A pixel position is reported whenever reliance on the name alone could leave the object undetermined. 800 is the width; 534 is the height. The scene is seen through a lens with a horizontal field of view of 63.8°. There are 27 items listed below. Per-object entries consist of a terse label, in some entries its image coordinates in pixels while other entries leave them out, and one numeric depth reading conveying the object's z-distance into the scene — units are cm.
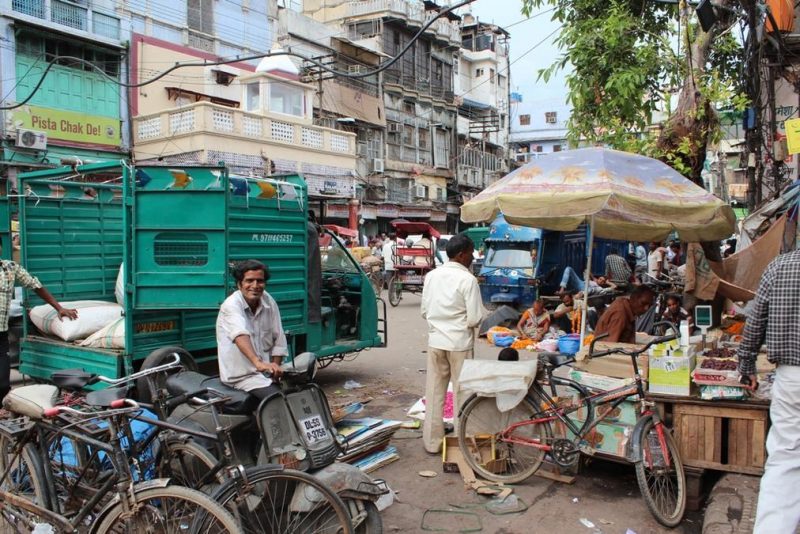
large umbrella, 503
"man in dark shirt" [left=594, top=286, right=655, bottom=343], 564
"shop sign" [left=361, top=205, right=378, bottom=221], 3203
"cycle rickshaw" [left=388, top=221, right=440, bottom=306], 1705
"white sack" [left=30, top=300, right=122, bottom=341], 588
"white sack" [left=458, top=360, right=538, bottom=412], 452
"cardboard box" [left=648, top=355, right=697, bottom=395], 432
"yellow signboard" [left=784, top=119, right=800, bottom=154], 525
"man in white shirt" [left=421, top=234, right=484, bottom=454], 509
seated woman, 1152
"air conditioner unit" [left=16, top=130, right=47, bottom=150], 1669
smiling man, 404
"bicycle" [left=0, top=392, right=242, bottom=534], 282
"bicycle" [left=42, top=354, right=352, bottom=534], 296
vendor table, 411
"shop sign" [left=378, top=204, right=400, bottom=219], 3322
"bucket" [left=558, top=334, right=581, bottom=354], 634
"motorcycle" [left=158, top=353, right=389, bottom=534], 341
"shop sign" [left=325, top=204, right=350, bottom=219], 2913
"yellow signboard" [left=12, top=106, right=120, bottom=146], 1719
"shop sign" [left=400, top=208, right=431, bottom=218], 3507
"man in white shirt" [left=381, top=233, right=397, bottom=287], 1779
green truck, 531
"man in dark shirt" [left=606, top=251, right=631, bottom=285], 1465
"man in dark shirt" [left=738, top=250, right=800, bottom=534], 308
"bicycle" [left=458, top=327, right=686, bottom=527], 409
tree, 747
